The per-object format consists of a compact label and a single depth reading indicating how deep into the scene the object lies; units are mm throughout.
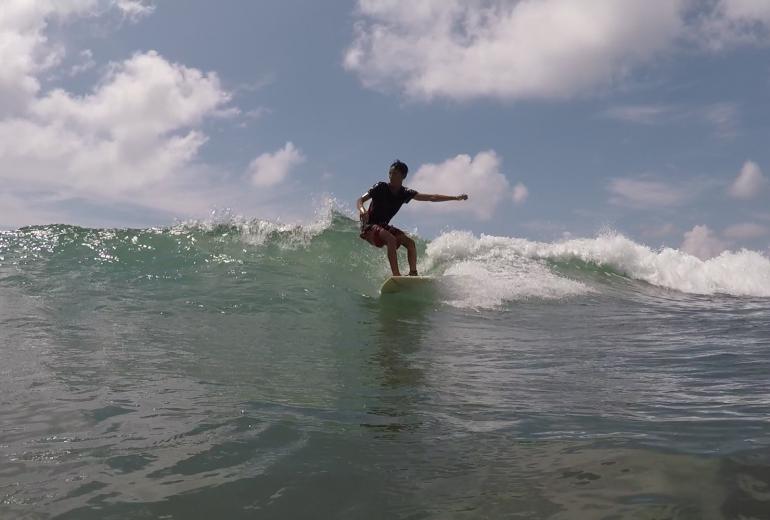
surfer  10195
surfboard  9682
